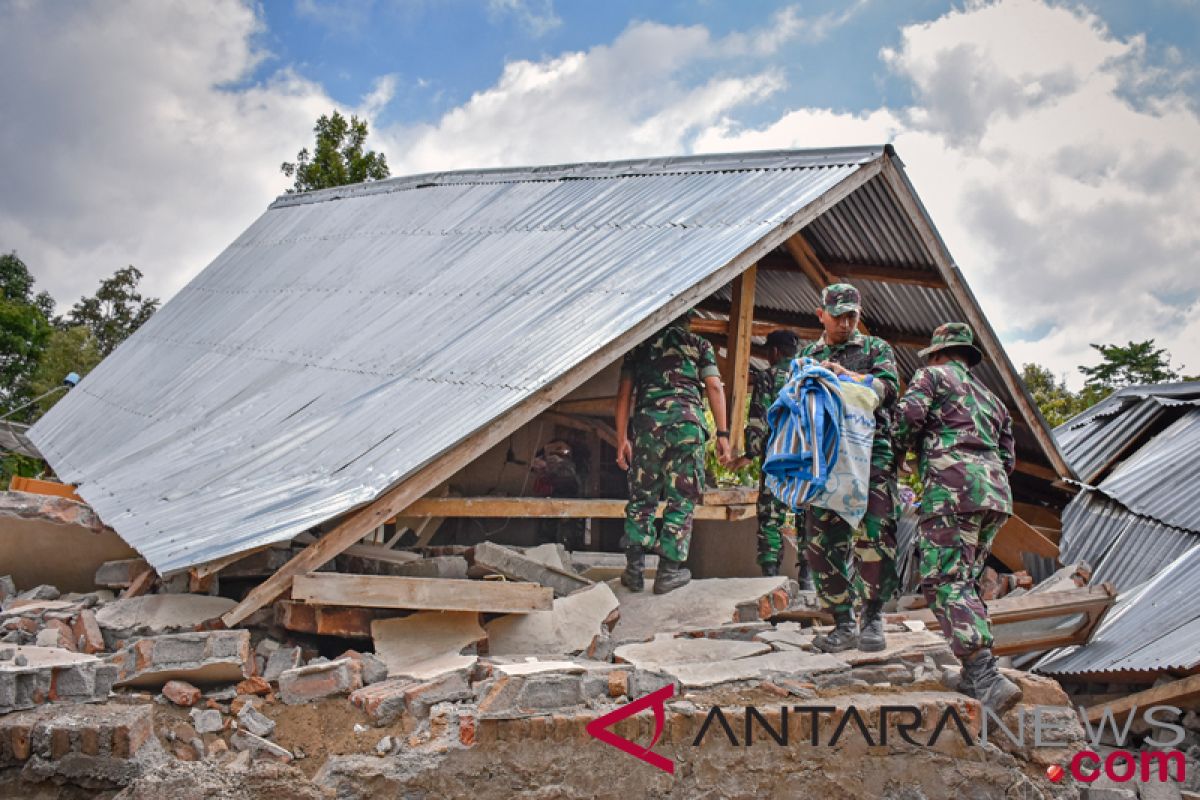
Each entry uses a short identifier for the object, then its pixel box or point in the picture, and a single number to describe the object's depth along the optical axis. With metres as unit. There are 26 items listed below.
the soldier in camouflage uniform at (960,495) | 4.85
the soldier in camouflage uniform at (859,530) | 5.25
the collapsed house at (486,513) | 4.76
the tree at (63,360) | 27.98
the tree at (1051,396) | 19.58
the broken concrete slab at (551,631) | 5.63
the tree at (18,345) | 29.48
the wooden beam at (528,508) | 6.35
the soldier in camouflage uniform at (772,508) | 7.69
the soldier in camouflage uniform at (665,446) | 6.65
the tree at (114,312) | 30.75
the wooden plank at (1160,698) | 5.92
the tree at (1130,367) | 23.25
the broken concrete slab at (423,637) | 5.38
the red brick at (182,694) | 4.92
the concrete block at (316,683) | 4.96
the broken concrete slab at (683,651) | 5.34
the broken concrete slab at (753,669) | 4.96
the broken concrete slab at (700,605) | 6.09
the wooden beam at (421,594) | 5.31
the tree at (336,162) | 23.52
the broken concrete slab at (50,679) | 4.69
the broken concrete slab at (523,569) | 6.11
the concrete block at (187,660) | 5.00
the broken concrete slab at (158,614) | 5.43
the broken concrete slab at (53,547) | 6.69
